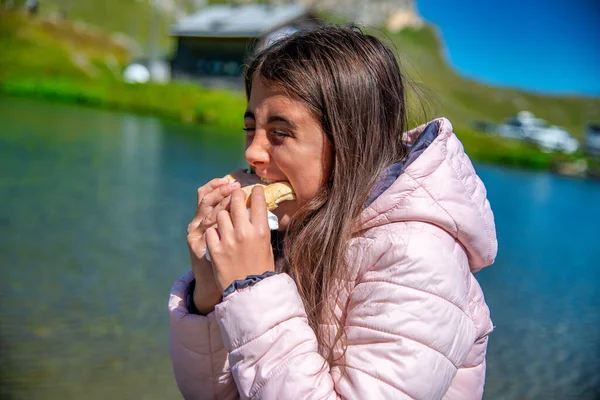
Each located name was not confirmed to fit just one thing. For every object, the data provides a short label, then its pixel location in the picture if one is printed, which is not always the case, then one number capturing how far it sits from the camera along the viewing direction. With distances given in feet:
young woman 4.65
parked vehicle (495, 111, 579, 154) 99.94
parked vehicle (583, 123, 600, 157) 100.83
